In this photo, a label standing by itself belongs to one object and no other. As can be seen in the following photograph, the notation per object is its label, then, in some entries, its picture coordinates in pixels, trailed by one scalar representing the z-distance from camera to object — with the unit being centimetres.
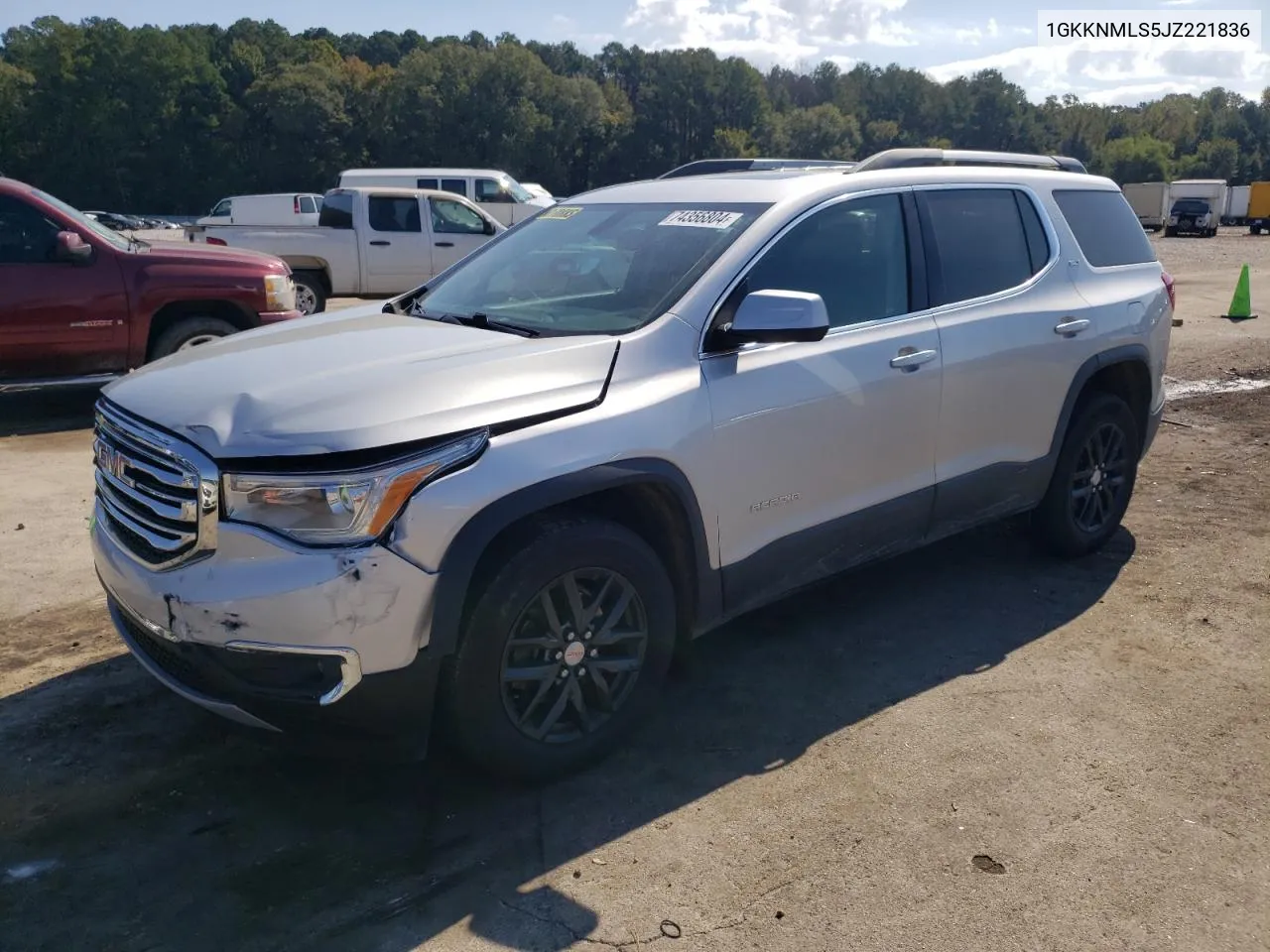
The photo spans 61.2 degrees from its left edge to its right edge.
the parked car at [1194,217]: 5119
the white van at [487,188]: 2225
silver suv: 291
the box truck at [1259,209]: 5800
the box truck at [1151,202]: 5666
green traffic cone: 1511
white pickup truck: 1507
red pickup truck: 806
